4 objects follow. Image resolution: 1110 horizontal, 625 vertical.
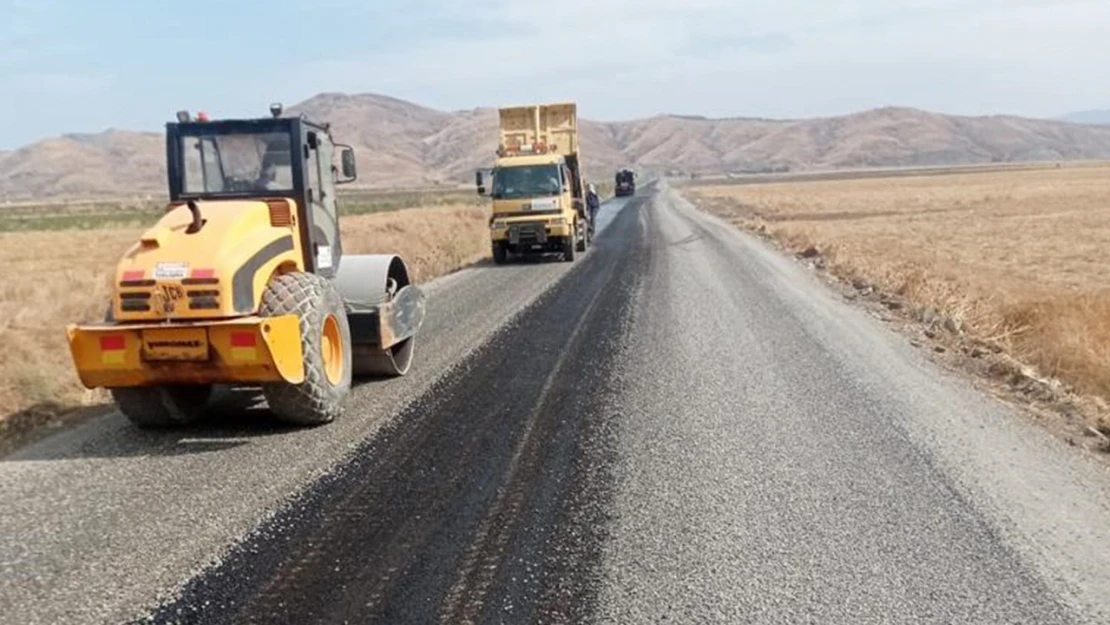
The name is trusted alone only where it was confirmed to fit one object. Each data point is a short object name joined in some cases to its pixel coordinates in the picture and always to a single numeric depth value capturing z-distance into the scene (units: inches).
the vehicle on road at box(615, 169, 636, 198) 2886.3
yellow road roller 276.4
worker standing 1203.2
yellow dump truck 878.4
